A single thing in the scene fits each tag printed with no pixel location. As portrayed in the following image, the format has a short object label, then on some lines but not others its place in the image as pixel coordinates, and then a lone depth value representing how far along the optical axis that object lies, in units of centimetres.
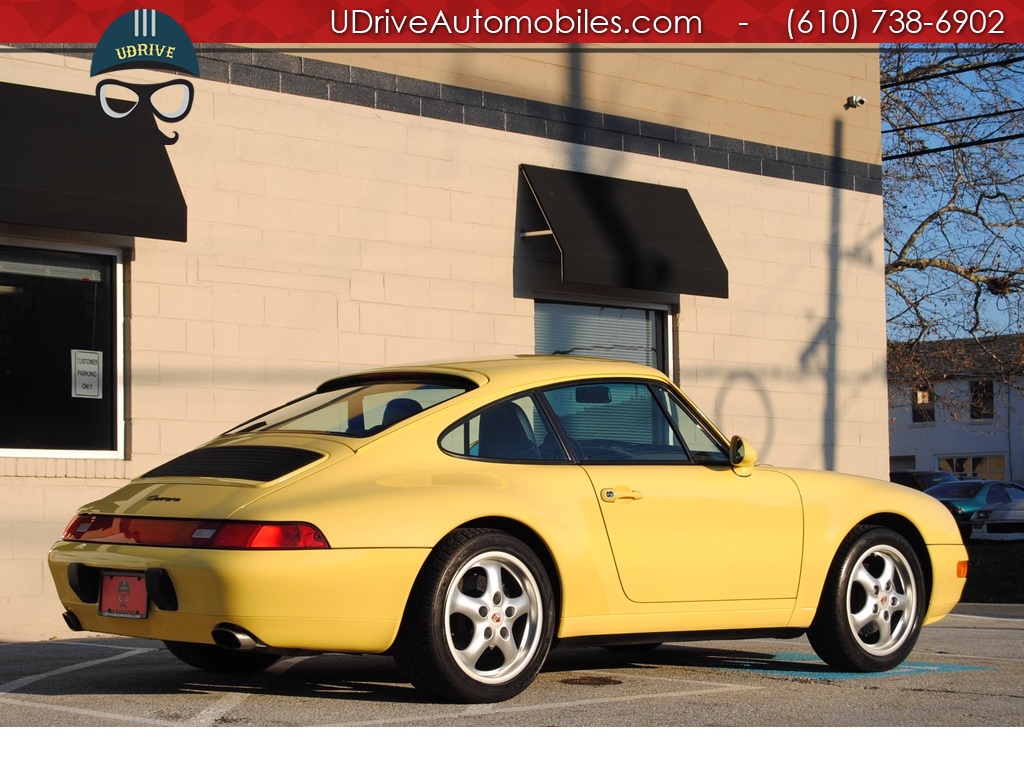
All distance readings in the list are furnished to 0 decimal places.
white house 5769
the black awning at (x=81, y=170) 1025
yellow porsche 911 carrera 553
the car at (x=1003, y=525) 3023
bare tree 2655
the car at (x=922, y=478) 3750
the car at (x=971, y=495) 3347
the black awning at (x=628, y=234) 1323
